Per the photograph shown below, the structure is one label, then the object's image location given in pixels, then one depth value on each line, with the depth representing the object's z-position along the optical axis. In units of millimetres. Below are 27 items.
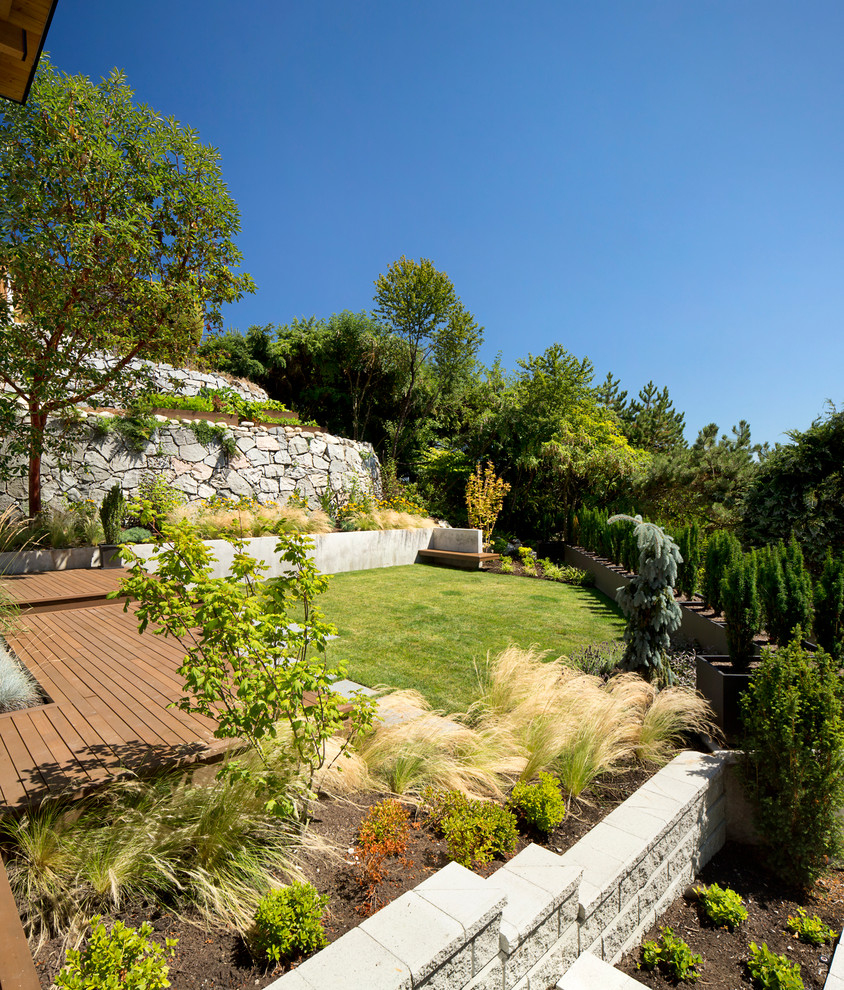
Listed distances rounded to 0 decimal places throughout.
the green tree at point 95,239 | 6012
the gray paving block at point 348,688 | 3482
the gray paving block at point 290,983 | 1194
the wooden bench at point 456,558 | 9797
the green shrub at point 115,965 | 1104
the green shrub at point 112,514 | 6949
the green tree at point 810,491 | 7129
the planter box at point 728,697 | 3162
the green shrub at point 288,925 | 1418
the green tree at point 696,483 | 11719
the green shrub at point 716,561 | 4988
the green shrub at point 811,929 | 2115
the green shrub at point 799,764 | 2379
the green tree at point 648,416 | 17547
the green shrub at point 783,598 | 3760
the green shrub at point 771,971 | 1833
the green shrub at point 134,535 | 7140
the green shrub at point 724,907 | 2236
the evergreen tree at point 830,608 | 3697
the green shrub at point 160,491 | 8469
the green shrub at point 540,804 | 2227
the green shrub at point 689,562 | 6137
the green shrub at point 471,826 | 1929
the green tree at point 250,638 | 1797
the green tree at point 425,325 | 14469
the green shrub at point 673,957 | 1961
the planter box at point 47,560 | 6223
